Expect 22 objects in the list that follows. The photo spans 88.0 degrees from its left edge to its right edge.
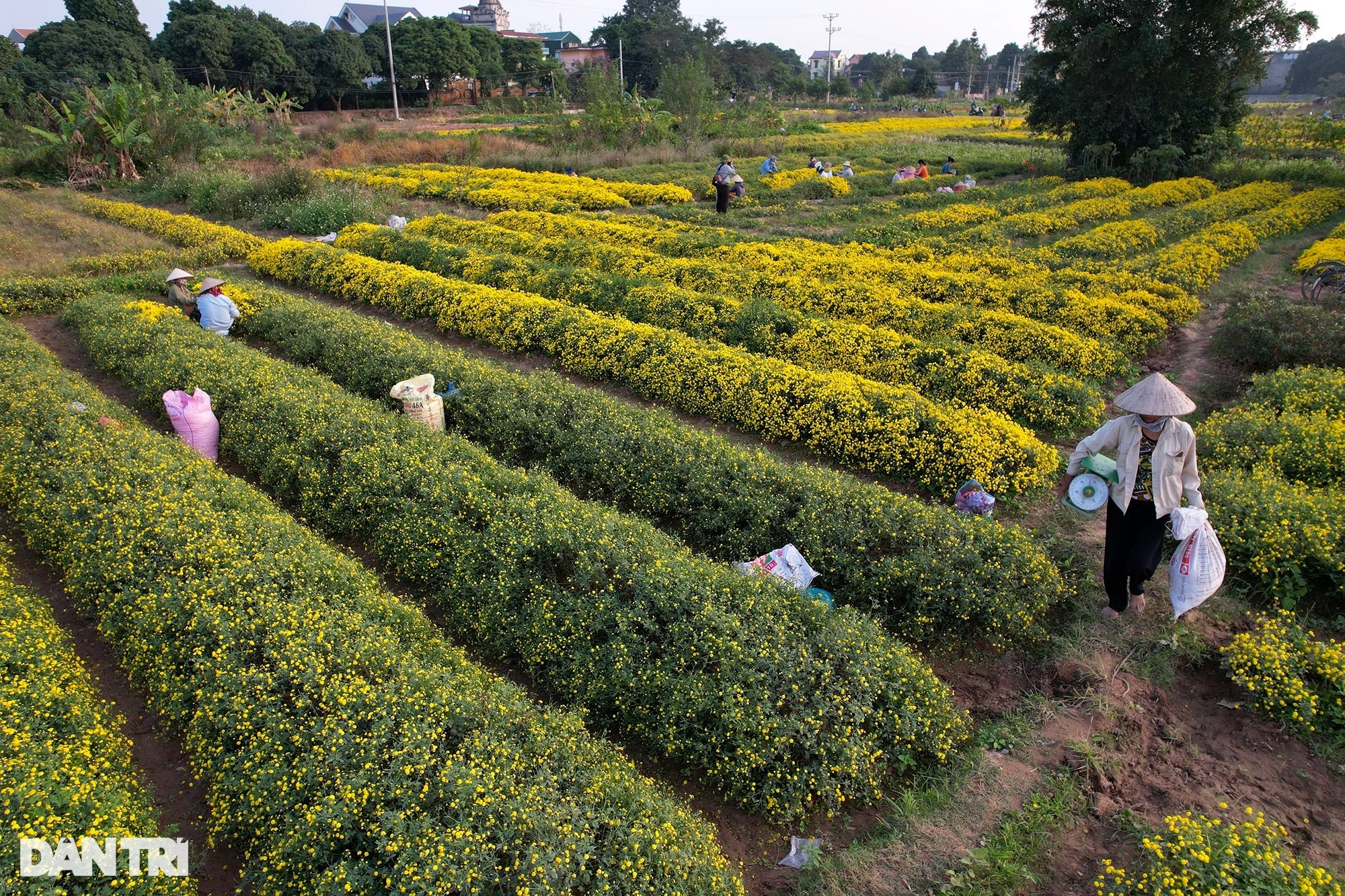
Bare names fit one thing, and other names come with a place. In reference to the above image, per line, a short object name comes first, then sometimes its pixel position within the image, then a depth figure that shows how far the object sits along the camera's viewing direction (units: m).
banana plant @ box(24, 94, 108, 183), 24.84
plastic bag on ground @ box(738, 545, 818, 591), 6.21
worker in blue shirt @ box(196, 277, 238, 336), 11.46
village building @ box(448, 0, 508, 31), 123.31
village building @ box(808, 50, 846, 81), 139.38
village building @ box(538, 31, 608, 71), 90.12
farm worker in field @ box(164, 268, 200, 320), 12.34
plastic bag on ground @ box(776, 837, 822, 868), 4.29
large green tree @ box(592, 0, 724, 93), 73.81
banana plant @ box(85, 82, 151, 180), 24.66
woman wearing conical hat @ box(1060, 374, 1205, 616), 5.44
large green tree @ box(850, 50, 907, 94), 104.88
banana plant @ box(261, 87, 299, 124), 35.75
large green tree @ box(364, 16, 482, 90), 56.22
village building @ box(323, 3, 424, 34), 87.25
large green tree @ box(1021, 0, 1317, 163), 23.09
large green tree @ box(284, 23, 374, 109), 52.09
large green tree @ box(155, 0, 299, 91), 48.19
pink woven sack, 8.25
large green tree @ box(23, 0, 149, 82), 43.66
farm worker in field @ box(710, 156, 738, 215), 20.72
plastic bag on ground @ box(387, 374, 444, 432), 8.42
